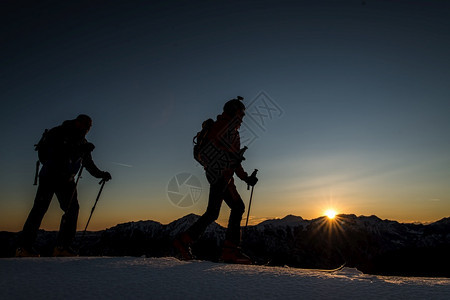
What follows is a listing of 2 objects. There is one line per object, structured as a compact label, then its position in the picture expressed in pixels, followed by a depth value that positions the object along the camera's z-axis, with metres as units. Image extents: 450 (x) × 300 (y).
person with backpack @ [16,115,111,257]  4.34
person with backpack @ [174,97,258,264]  4.70
